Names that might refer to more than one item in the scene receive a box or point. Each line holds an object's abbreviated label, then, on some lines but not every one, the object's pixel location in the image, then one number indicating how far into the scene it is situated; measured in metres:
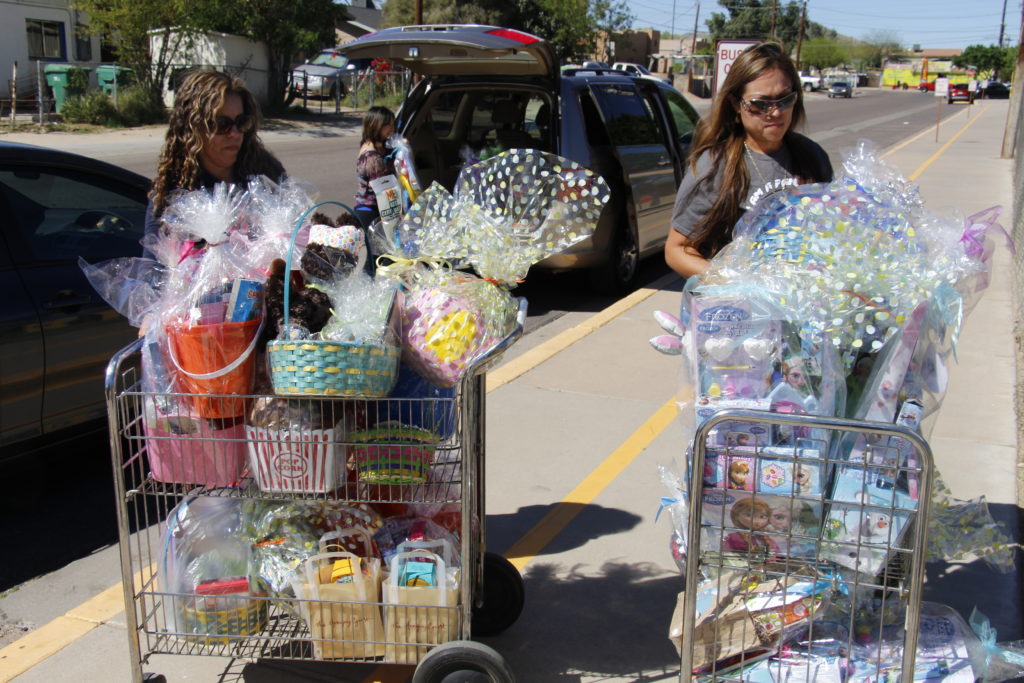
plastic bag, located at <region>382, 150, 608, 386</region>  2.56
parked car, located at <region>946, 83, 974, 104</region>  63.84
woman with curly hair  3.09
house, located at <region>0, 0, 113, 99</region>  29.75
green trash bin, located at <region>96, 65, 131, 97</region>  26.08
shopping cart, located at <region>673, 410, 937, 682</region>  2.27
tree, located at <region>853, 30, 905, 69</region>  151.50
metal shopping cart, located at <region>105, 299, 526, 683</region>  2.51
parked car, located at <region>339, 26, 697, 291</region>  7.31
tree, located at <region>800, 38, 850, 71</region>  127.06
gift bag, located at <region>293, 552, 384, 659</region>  2.57
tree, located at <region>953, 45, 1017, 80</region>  99.12
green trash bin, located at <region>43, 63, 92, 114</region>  24.45
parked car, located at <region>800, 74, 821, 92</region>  80.19
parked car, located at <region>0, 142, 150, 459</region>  3.91
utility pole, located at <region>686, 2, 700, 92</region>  80.24
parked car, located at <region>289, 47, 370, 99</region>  31.31
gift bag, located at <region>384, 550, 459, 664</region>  2.59
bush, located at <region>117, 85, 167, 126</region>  24.48
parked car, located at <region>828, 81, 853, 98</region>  71.94
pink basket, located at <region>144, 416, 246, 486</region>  2.56
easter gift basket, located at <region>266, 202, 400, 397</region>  2.35
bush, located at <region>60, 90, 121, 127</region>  23.75
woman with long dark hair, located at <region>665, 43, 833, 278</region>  3.02
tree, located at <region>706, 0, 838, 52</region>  87.88
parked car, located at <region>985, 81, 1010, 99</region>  80.88
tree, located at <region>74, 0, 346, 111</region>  24.89
